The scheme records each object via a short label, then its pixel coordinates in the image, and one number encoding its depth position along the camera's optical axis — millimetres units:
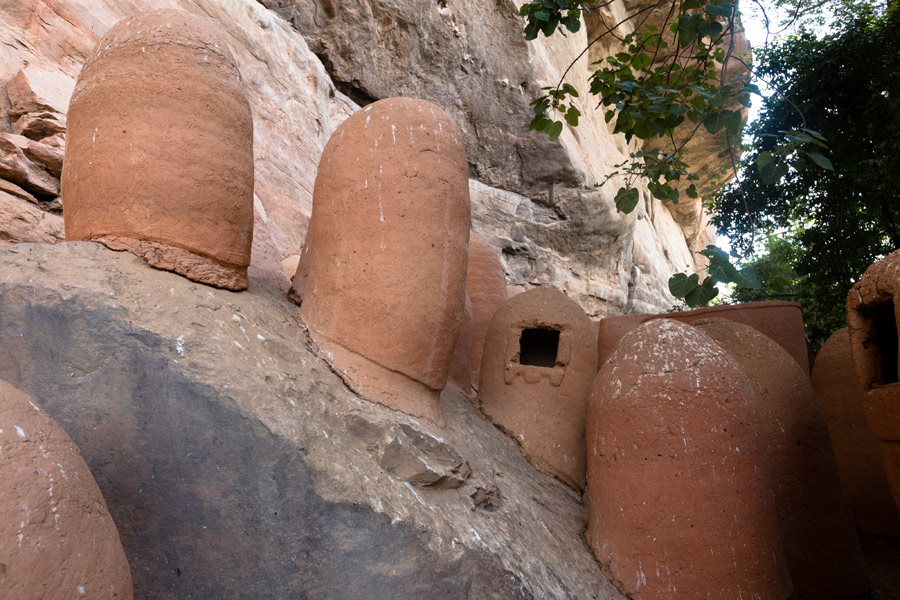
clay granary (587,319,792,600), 2979
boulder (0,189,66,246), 3855
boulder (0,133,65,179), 4293
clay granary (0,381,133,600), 1500
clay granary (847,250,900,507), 3176
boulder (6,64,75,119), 4441
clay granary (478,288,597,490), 4086
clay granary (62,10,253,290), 2791
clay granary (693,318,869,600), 3902
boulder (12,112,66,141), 4449
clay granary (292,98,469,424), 3029
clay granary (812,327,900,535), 5195
